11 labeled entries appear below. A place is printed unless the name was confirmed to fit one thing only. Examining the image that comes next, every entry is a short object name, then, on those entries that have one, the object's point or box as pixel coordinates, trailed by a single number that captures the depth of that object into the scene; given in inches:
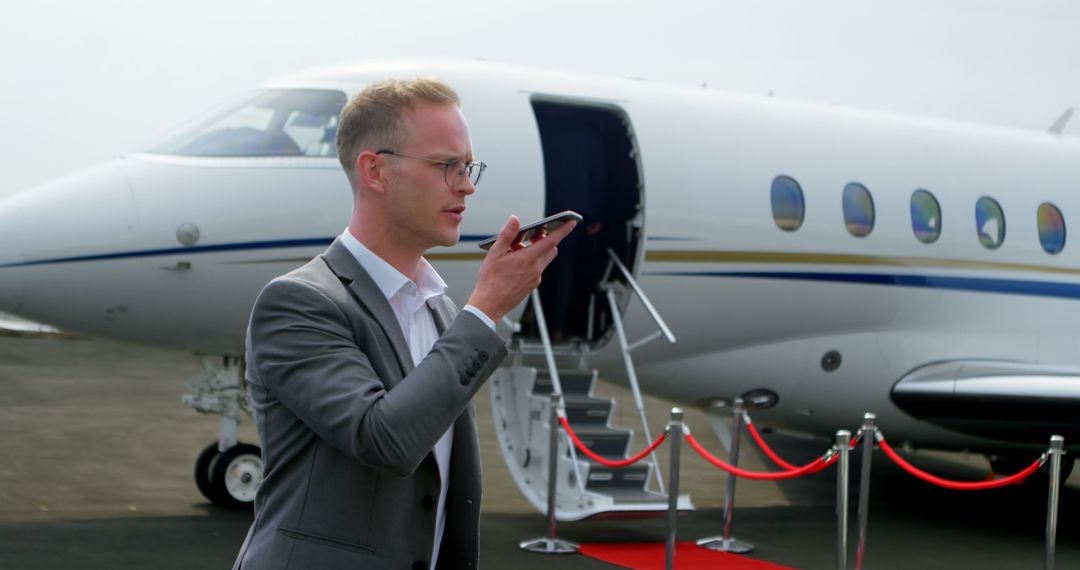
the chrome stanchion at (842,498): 241.3
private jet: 288.2
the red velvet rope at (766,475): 260.4
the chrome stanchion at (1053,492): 257.6
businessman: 70.4
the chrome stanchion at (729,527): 306.8
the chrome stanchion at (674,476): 265.4
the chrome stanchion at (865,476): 265.2
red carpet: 286.4
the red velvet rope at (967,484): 264.2
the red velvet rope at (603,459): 287.3
